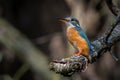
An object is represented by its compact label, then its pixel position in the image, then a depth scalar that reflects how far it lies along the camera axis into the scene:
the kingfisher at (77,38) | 5.68
